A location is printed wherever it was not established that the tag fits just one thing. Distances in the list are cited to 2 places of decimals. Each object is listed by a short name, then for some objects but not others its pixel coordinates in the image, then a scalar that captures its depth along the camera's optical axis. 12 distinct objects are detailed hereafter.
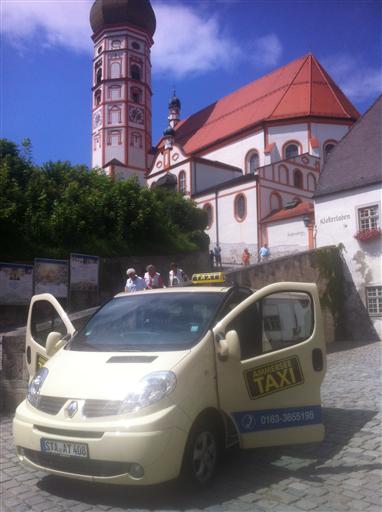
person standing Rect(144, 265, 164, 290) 13.63
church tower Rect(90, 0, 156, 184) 59.06
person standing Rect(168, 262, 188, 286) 15.26
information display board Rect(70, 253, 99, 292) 15.58
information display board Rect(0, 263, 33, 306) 14.79
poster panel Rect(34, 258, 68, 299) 14.87
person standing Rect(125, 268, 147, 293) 12.55
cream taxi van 4.39
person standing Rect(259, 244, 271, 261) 29.76
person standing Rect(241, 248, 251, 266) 34.38
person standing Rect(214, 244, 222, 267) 33.08
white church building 42.72
